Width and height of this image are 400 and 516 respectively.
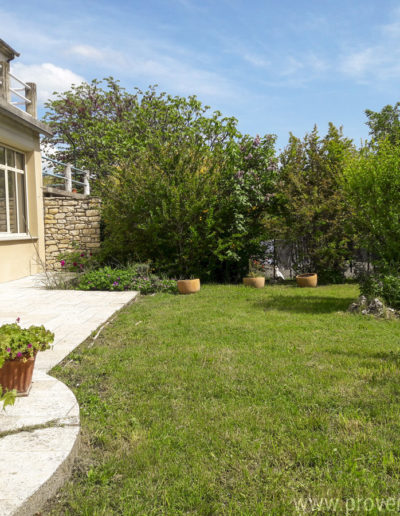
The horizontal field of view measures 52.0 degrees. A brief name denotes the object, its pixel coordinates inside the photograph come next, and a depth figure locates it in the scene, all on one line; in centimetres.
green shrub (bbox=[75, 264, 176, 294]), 889
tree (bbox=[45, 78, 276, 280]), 984
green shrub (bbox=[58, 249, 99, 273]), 1116
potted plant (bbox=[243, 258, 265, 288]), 958
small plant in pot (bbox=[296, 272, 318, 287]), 963
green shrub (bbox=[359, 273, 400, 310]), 637
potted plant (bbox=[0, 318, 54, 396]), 284
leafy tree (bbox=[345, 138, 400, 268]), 669
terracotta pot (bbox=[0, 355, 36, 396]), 286
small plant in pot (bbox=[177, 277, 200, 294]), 869
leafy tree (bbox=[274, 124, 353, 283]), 1001
